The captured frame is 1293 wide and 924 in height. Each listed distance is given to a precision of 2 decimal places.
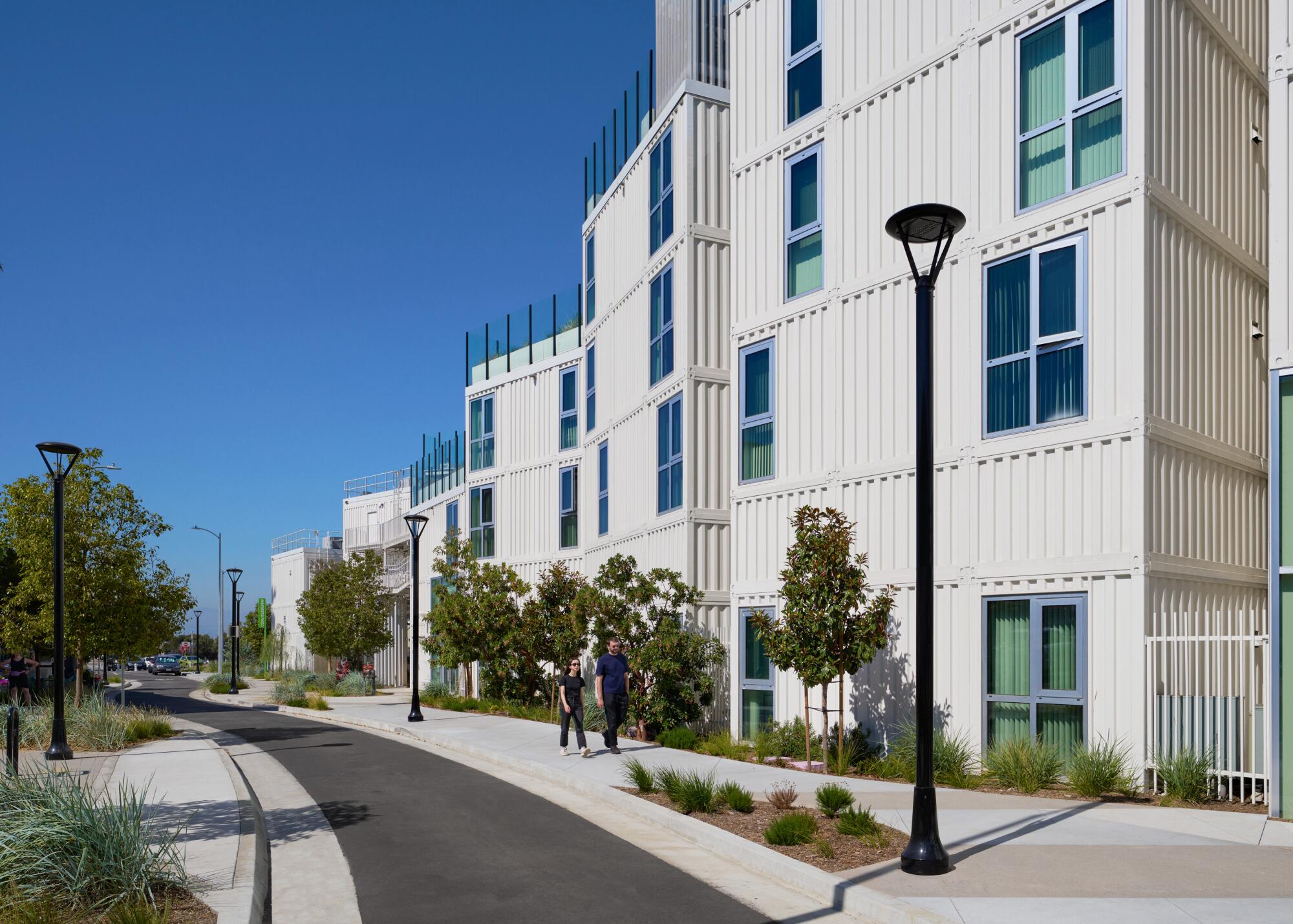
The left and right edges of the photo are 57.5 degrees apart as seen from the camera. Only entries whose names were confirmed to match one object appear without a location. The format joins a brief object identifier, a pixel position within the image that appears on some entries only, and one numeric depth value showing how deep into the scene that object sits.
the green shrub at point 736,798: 11.64
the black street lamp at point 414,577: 25.66
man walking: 17.78
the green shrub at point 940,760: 13.87
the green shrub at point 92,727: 19.72
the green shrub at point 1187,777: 12.17
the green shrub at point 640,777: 13.24
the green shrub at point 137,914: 7.12
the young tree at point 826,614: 15.33
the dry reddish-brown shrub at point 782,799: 11.38
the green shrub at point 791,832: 10.02
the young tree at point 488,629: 27.88
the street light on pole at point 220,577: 59.54
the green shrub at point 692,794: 11.70
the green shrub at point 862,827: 9.82
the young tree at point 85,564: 23.77
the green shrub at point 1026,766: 13.03
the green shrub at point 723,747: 17.31
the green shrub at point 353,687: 40.22
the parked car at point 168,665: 89.00
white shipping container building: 13.38
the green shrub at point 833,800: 10.91
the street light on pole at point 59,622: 17.91
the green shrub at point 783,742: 16.80
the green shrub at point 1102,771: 12.49
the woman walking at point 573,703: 17.50
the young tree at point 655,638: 20.72
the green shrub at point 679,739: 18.48
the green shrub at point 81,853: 7.76
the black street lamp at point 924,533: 8.84
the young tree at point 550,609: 27.39
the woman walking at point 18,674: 24.31
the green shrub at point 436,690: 32.16
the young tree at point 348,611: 44.16
